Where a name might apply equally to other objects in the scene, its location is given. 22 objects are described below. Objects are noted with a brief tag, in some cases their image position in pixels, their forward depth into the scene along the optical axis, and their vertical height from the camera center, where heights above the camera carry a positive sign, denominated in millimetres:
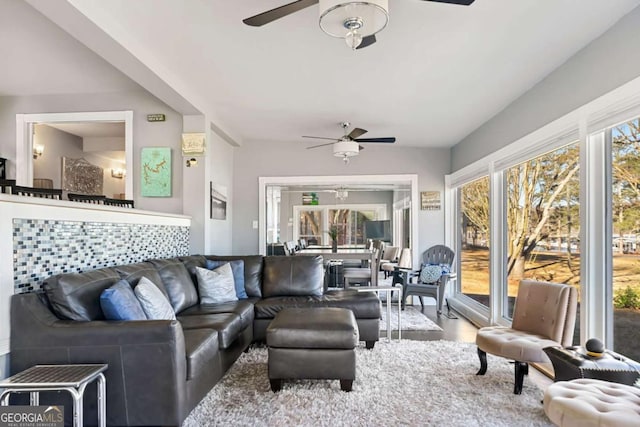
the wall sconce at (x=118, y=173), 7752 +978
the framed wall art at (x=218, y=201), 4941 +250
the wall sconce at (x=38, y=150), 5604 +1066
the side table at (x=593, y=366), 1973 -837
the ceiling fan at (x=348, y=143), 4598 +985
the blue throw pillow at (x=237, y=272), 4004 -602
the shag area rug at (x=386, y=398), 2250 -1255
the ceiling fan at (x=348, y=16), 1824 +1061
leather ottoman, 2592 -966
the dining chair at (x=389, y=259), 6427 -725
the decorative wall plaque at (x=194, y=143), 4426 +925
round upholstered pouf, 1517 -845
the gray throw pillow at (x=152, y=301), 2477 -585
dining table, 5797 -606
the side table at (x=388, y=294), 3748 -801
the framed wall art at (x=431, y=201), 6082 +294
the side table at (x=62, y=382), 1622 -760
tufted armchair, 2529 -864
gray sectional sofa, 1951 -735
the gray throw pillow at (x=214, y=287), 3607 -693
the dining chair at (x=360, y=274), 5645 -866
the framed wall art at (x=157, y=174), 4531 +557
